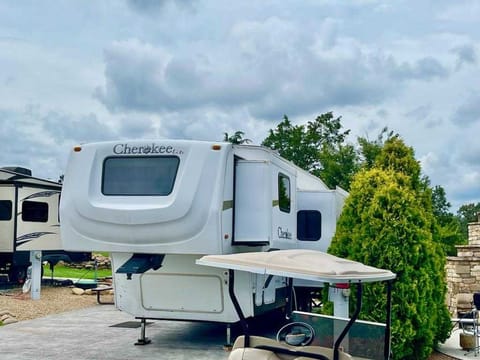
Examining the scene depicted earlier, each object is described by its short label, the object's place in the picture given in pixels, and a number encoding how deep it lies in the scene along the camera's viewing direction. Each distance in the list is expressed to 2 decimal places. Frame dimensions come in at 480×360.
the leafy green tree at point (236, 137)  31.56
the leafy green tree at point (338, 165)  25.34
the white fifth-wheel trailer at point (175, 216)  7.55
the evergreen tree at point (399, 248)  6.96
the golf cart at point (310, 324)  4.14
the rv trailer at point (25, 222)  15.18
